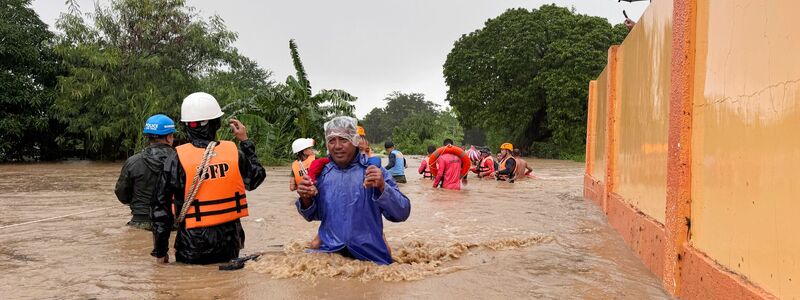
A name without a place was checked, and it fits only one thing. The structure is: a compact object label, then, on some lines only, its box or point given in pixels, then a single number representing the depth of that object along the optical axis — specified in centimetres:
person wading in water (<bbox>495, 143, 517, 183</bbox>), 1645
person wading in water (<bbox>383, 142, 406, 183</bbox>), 1412
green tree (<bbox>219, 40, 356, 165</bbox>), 2297
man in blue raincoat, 441
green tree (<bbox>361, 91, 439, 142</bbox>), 8525
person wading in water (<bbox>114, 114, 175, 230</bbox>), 610
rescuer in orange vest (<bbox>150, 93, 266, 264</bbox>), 438
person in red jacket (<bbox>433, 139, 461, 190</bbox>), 1330
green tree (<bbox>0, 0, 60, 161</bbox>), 2438
